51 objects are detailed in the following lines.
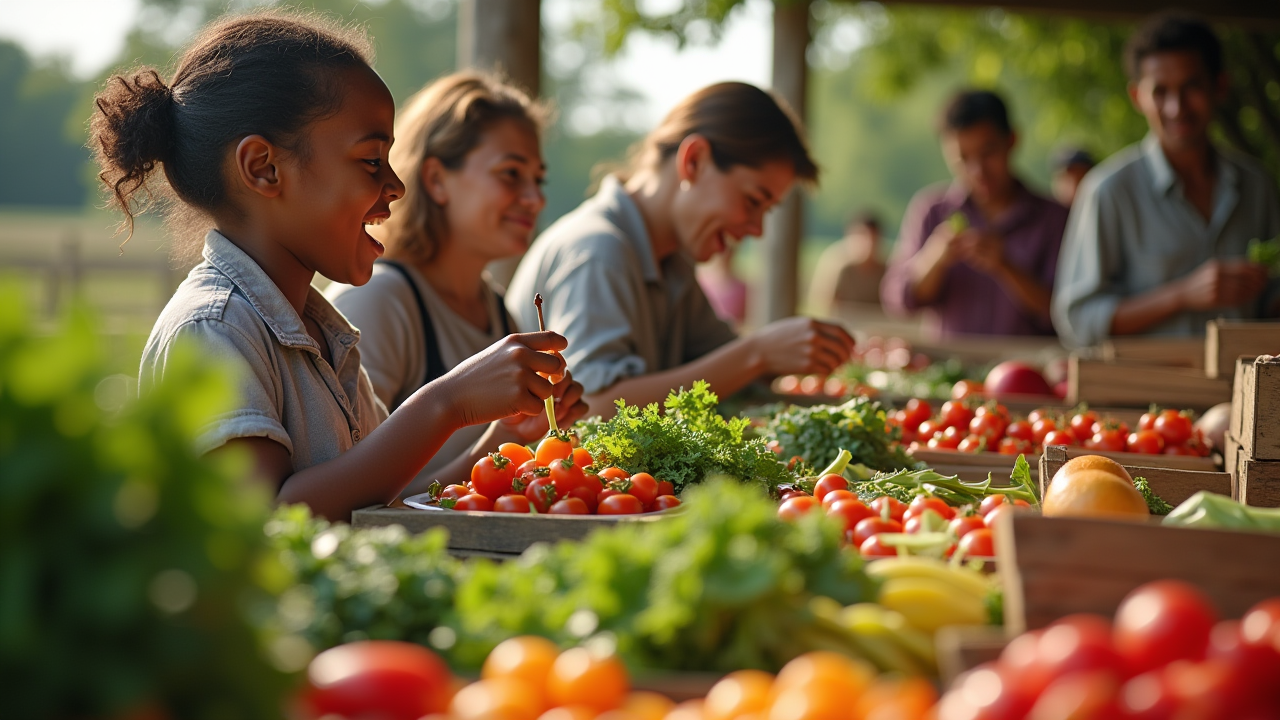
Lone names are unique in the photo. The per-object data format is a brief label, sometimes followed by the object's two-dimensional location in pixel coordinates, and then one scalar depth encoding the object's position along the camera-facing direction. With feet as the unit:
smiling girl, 8.14
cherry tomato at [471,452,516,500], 8.36
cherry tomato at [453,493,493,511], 8.02
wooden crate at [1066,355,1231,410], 14.05
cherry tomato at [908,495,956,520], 7.75
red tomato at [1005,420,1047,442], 12.86
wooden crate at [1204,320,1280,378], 13.05
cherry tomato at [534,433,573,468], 8.77
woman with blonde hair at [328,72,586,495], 12.40
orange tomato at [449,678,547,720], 3.95
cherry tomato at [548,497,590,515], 7.77
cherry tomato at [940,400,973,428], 13.48
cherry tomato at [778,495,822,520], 7.36
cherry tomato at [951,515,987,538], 7.18
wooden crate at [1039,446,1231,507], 9.37
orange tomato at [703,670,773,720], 4.05
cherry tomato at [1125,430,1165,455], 12.10
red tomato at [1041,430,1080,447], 12.35
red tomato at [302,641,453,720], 4.03
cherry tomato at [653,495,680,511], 8.27
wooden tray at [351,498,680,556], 7.34
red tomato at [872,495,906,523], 7.75
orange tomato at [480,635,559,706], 4.31
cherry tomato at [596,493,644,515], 7.88
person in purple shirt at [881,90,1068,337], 23.29
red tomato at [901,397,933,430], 14.01
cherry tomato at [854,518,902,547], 7.06
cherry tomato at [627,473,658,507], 8.34
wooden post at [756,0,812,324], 27.96
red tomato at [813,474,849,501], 8.87
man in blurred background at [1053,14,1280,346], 18.31
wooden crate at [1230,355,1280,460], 9.07
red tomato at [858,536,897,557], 6.69
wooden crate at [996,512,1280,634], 5.13
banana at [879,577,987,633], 5.40
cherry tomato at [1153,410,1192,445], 12.31
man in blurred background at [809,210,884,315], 39.24
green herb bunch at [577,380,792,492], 9.18
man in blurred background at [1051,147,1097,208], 32.60
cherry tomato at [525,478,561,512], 8.01
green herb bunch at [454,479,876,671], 4.59
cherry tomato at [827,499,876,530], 7.53
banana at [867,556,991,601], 5.69
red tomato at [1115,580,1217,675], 4.04
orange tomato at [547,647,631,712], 4.13
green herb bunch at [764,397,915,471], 11.05
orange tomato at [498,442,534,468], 8.96
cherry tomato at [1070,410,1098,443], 12.76
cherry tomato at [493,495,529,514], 7.88
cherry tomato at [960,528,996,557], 6.77
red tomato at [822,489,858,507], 8.05
